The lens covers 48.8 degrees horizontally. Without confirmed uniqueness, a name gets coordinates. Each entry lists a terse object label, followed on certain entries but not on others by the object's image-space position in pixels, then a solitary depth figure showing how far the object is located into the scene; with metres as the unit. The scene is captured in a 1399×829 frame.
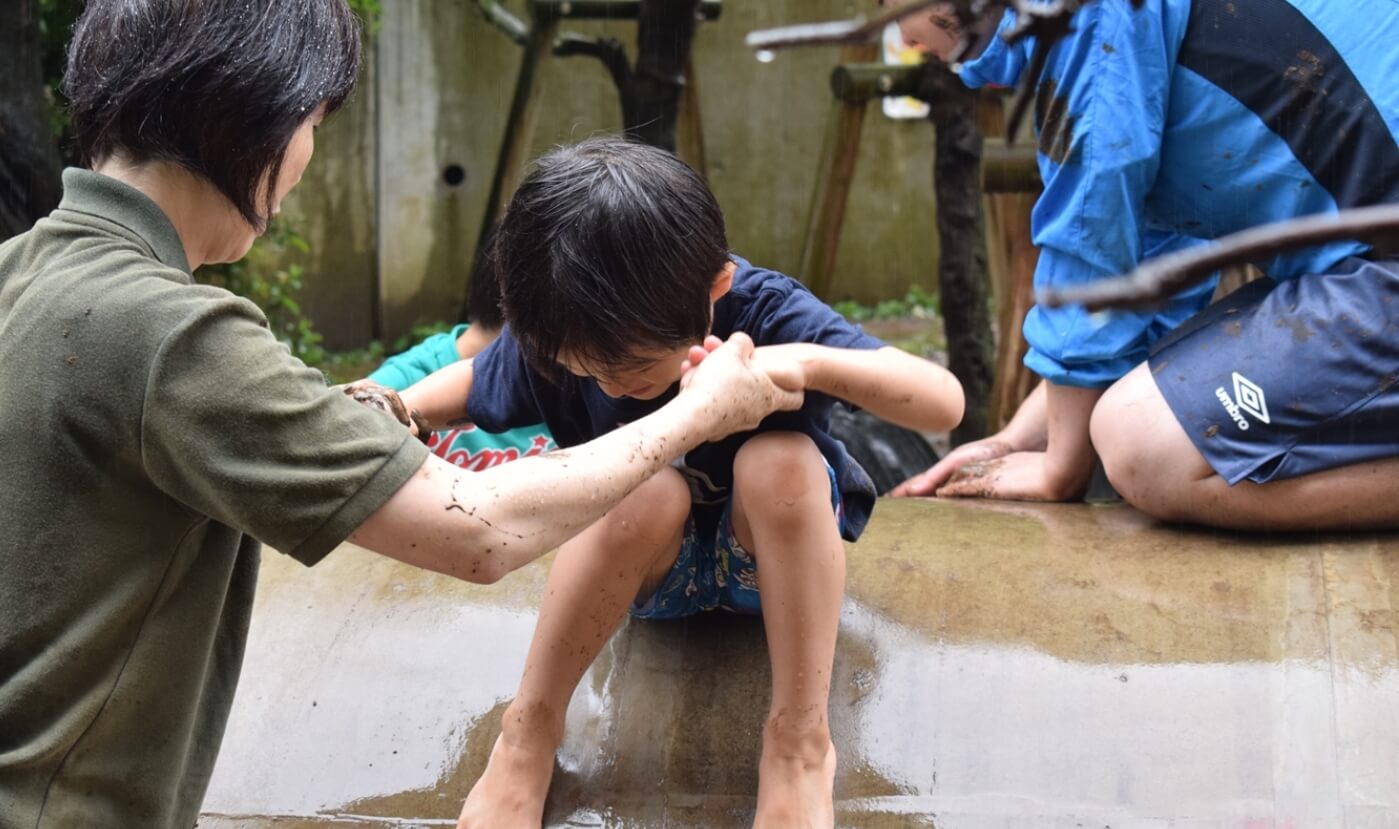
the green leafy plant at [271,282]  5.43
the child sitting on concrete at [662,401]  2.13
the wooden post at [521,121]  5.60
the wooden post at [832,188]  6.10
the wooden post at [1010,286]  4.68
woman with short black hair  1.65
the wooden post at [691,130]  6.01
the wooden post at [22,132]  3.83
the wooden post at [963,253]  5.06
